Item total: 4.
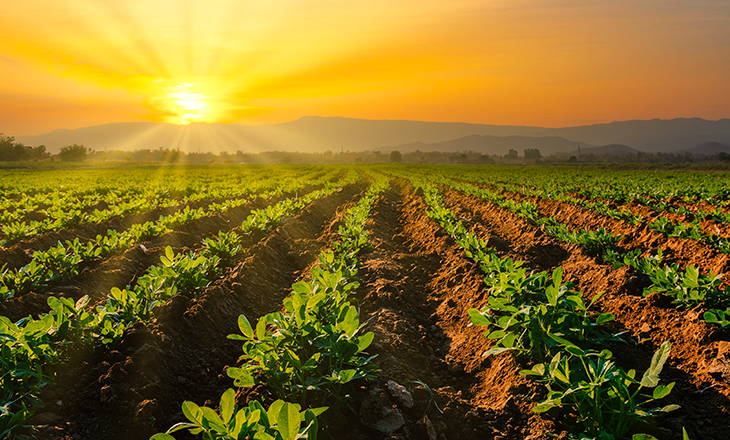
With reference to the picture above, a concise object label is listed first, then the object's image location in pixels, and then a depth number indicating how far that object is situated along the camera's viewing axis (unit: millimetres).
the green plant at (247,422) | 1700
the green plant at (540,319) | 2898
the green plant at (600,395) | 2160
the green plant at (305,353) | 2475
